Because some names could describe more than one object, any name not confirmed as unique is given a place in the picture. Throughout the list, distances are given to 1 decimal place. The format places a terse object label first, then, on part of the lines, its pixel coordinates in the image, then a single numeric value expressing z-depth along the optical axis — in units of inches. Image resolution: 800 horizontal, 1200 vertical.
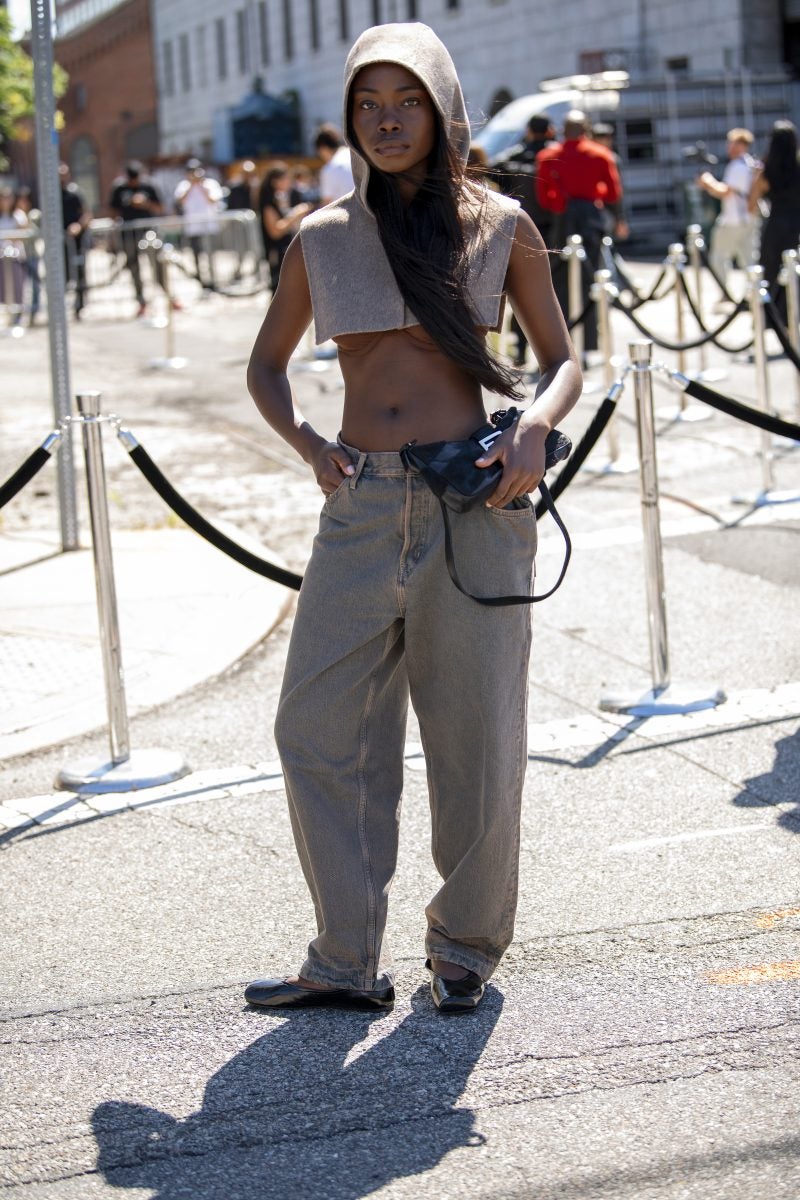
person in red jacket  554.6
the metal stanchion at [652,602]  225.8
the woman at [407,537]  132.6
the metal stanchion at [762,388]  356.5
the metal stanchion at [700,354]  525.3
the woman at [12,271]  906.7
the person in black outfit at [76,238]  911.5
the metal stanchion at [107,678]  206.7
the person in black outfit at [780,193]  534.0
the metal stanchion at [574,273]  482.3
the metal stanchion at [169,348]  655.9
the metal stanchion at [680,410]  467.2
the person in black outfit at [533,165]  557.3
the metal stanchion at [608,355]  399.2
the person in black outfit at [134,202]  933.1
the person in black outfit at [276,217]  701.9
